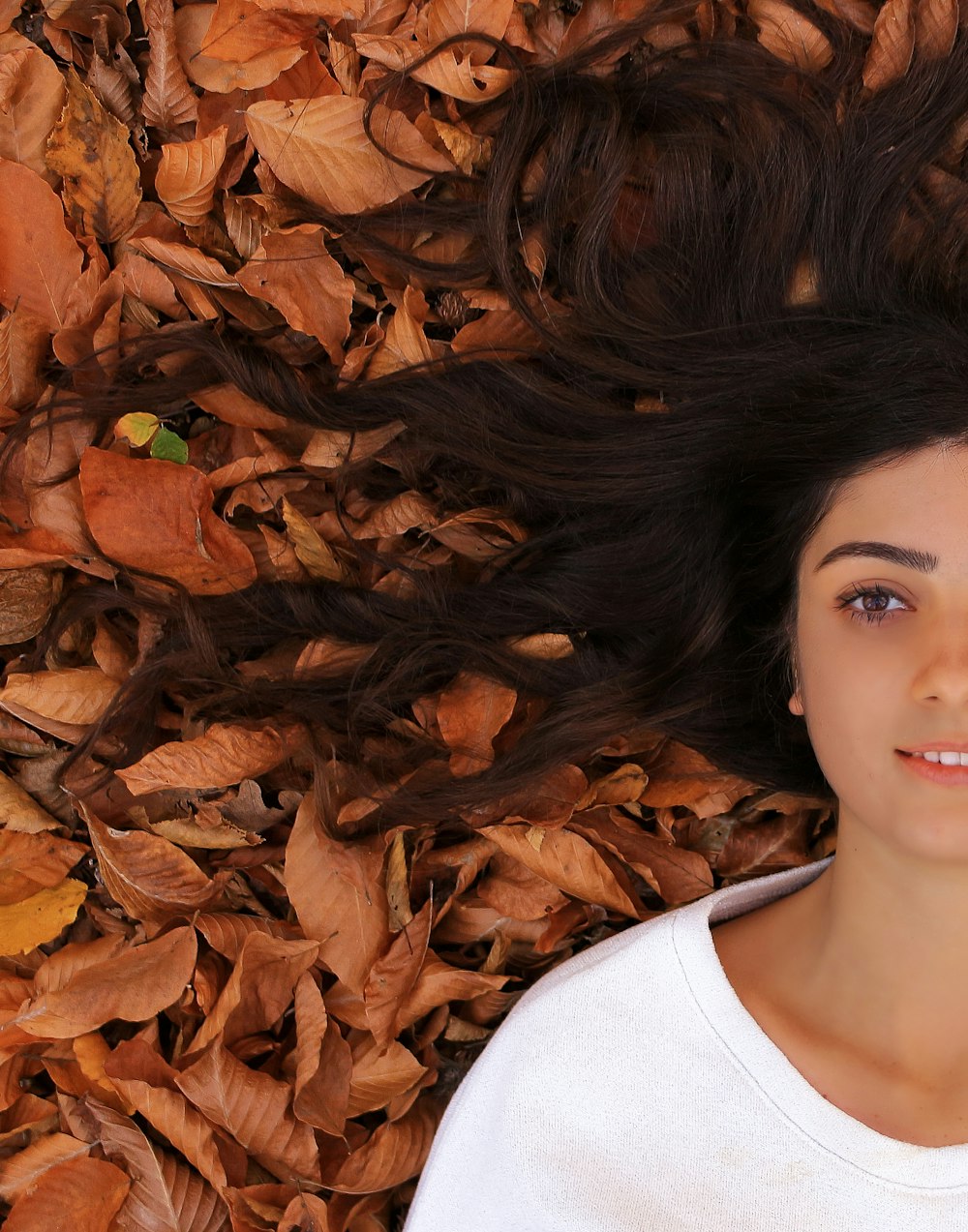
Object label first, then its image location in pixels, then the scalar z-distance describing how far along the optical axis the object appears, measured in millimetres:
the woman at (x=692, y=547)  1200
